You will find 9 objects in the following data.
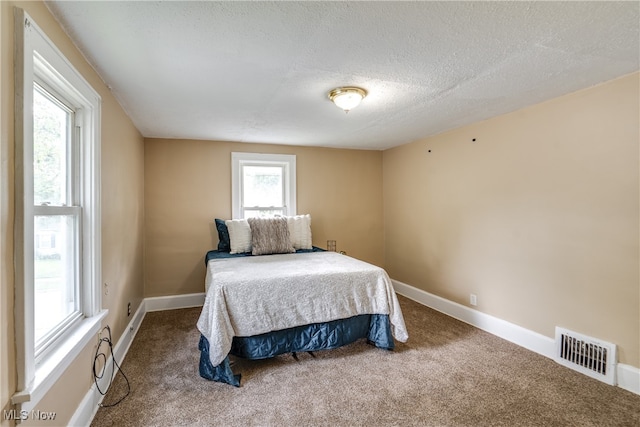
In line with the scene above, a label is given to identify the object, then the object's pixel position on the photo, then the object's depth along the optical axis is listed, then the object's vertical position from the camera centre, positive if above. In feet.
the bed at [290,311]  7.09 -2.48
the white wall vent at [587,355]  6.87 -3.43
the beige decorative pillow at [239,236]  11.68 -0.85
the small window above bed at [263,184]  13.19 +1.32
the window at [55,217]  4.61 -0.02
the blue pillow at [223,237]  12.21 -0.92
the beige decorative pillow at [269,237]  11.37 -0.87
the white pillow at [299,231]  12.54 -0.73
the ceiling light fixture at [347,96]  7.30 +2.86
